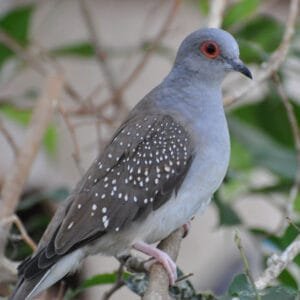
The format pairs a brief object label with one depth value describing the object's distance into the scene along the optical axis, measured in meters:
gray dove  6.48
